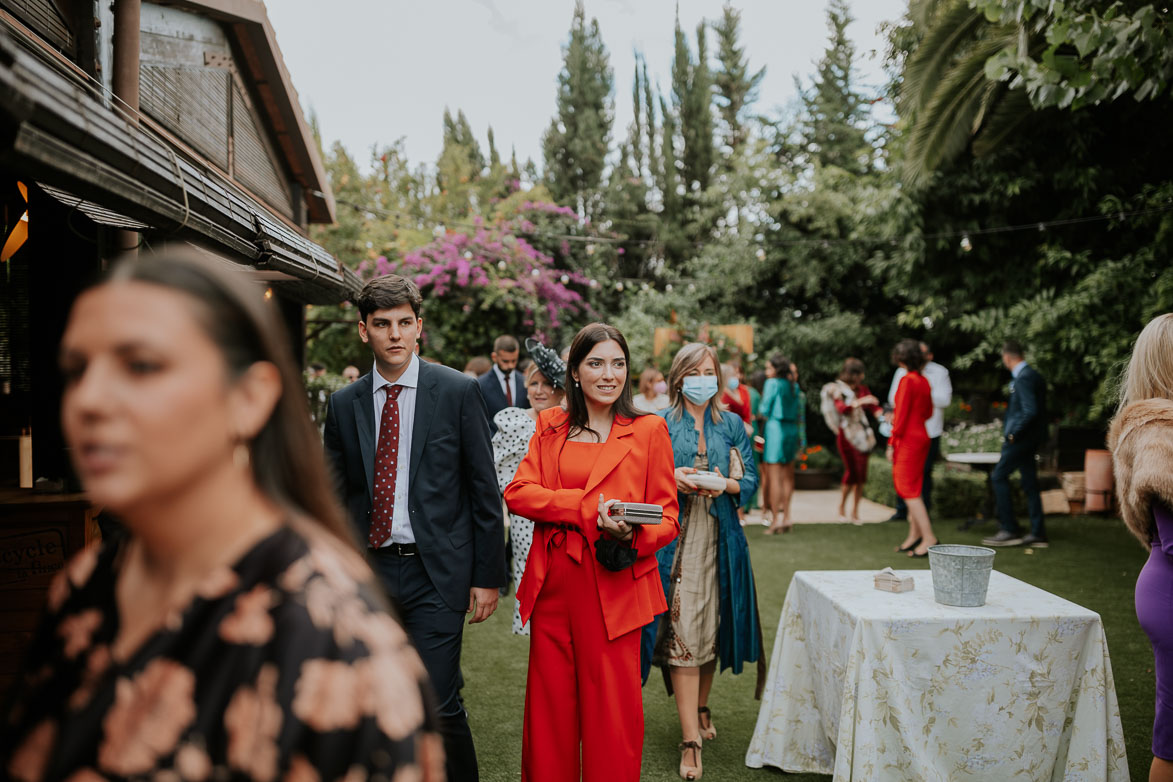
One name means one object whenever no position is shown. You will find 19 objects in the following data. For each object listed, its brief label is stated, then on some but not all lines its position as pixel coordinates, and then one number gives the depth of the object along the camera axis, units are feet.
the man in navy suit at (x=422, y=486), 10.05
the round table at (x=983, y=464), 30.45
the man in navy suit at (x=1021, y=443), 27.40
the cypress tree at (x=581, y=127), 94.68
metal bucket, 10.66
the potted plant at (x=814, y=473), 45.47
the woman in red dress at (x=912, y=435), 26.30
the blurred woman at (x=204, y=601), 3.16
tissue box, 11.59
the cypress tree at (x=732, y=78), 95.71
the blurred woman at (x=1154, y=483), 9.31
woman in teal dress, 31.50
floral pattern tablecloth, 10.15
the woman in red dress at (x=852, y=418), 32.22
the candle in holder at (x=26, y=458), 15.31
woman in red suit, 10.28
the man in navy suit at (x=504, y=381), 23.99
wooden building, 6.64
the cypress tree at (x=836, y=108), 67.36
